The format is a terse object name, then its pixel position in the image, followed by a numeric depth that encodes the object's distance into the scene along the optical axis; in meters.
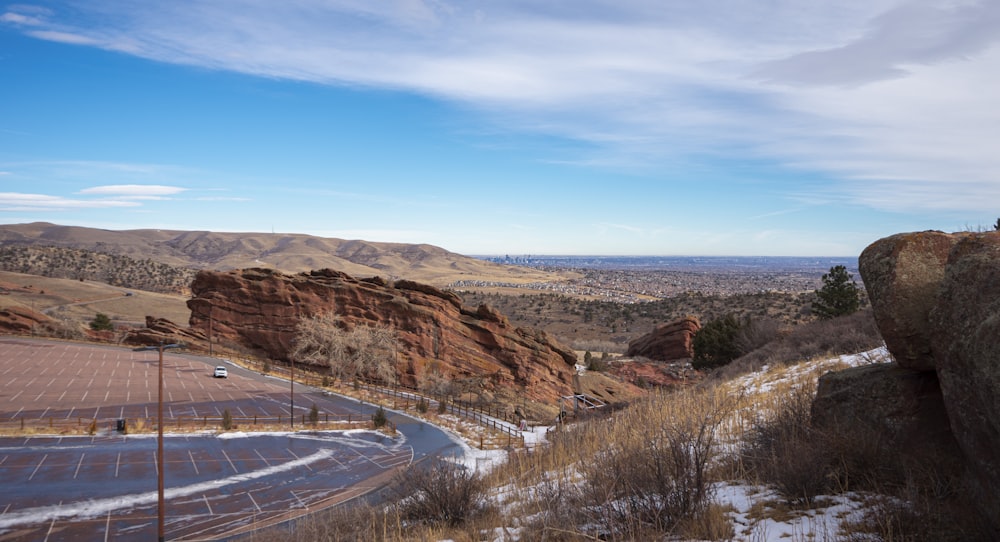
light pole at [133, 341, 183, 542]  15.13
